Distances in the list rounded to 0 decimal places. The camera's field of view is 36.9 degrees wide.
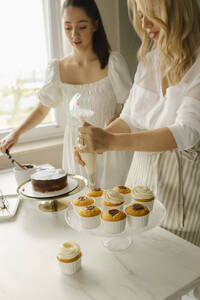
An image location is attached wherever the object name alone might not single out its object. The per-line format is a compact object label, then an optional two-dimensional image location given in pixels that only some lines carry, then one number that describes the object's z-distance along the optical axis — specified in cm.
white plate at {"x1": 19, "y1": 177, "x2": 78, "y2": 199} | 111
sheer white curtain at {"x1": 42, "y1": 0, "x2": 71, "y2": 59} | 203
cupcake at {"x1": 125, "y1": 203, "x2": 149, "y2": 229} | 89
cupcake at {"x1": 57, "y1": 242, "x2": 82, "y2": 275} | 80
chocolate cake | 112
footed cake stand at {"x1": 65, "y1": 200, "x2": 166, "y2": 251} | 88
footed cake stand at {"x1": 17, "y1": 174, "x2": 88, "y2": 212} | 111
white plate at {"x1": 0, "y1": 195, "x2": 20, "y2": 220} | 117
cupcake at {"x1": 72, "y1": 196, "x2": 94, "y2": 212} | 99
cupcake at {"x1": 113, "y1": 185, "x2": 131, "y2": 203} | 106
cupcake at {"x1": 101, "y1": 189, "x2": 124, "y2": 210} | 96
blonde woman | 97
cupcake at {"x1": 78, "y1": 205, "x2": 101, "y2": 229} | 89
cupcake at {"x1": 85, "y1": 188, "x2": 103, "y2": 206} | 105
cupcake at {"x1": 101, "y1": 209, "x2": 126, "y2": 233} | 86
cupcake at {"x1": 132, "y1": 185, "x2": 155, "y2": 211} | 96
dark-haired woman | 166
